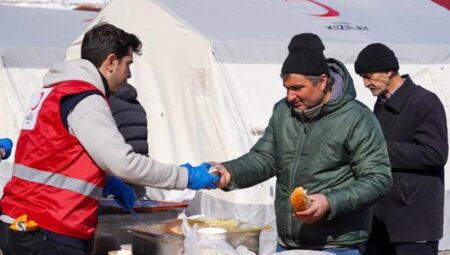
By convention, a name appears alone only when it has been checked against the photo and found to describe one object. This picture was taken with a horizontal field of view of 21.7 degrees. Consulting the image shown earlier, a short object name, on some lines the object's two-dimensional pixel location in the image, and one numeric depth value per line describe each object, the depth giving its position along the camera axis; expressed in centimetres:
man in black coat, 672
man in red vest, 502
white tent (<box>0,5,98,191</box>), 1307
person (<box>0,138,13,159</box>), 767
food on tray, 577
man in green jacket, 518
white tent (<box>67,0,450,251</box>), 1038
